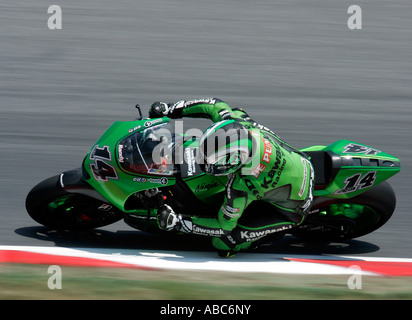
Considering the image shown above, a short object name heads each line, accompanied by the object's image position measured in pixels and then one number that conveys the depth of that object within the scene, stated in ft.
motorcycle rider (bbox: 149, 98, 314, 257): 30.68
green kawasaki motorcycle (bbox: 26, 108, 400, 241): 32.17
